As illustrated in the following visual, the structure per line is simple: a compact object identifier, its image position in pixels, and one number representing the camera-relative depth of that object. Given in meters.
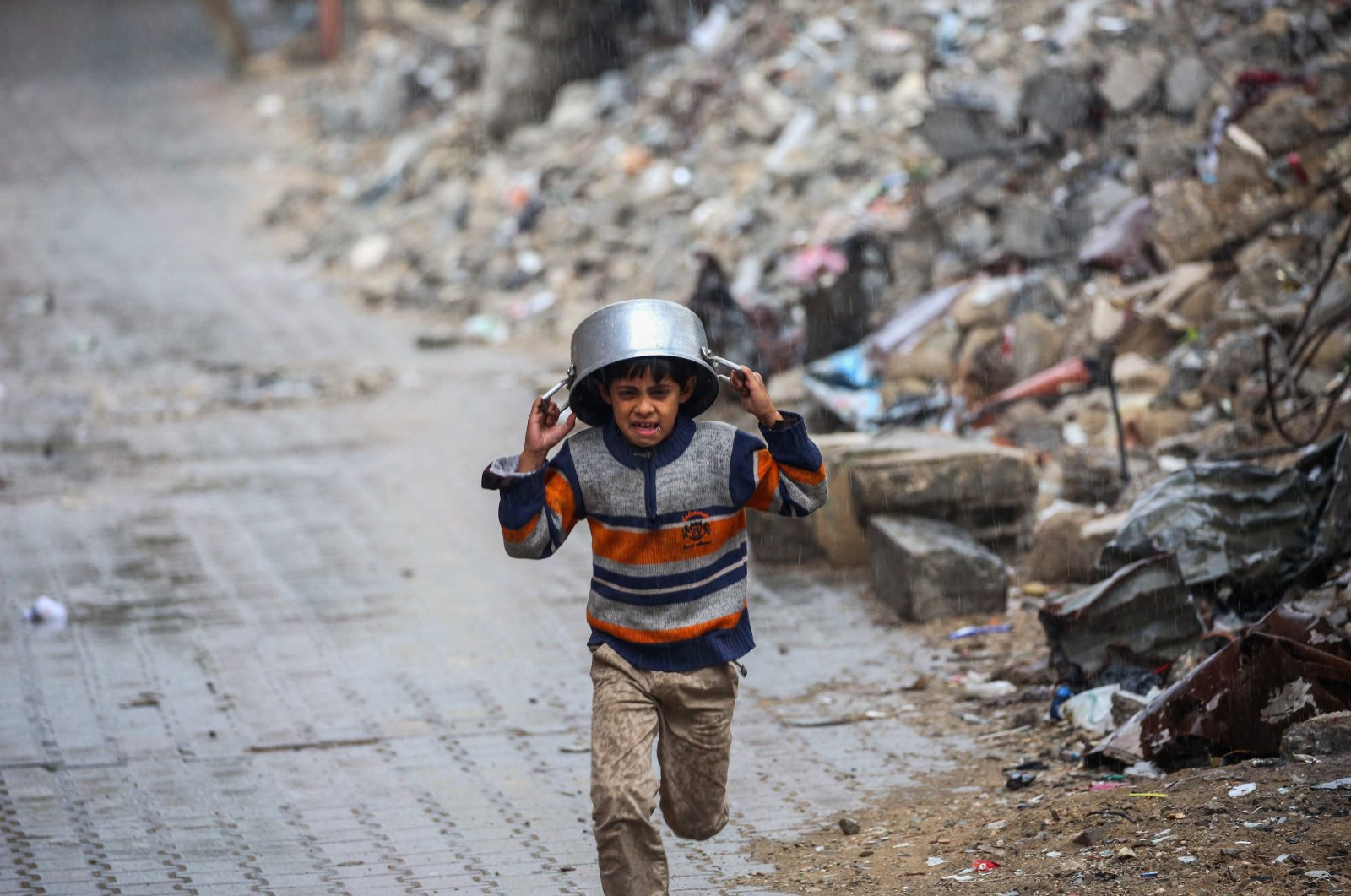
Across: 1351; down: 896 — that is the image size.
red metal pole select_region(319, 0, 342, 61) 50.19
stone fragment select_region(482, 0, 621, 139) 34.03
